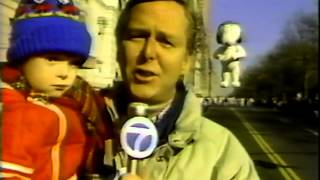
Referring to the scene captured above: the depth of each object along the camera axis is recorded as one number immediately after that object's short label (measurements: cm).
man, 150
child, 137
